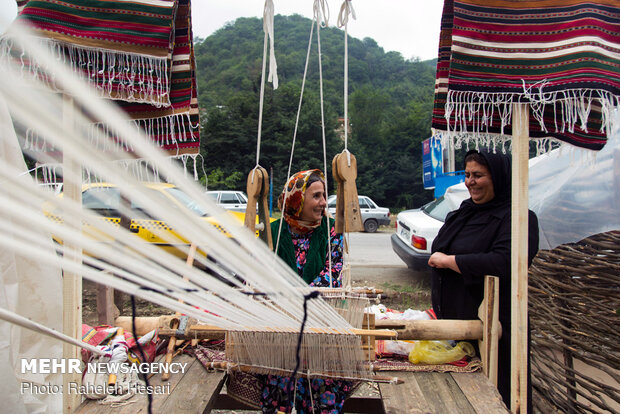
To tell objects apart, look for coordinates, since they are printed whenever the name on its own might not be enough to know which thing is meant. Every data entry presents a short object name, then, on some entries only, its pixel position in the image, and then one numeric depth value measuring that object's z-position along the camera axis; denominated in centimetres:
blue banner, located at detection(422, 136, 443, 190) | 910
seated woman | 211
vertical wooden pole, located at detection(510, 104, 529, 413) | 168
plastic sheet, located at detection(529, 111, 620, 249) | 228
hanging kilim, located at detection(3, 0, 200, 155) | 157
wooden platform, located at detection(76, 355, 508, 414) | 150
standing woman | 191
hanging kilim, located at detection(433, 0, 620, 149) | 157
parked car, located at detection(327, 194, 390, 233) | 1611
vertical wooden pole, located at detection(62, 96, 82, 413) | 158
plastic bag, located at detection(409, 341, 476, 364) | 184
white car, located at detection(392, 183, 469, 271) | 535
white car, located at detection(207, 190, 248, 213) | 1478
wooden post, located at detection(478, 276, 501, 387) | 168
